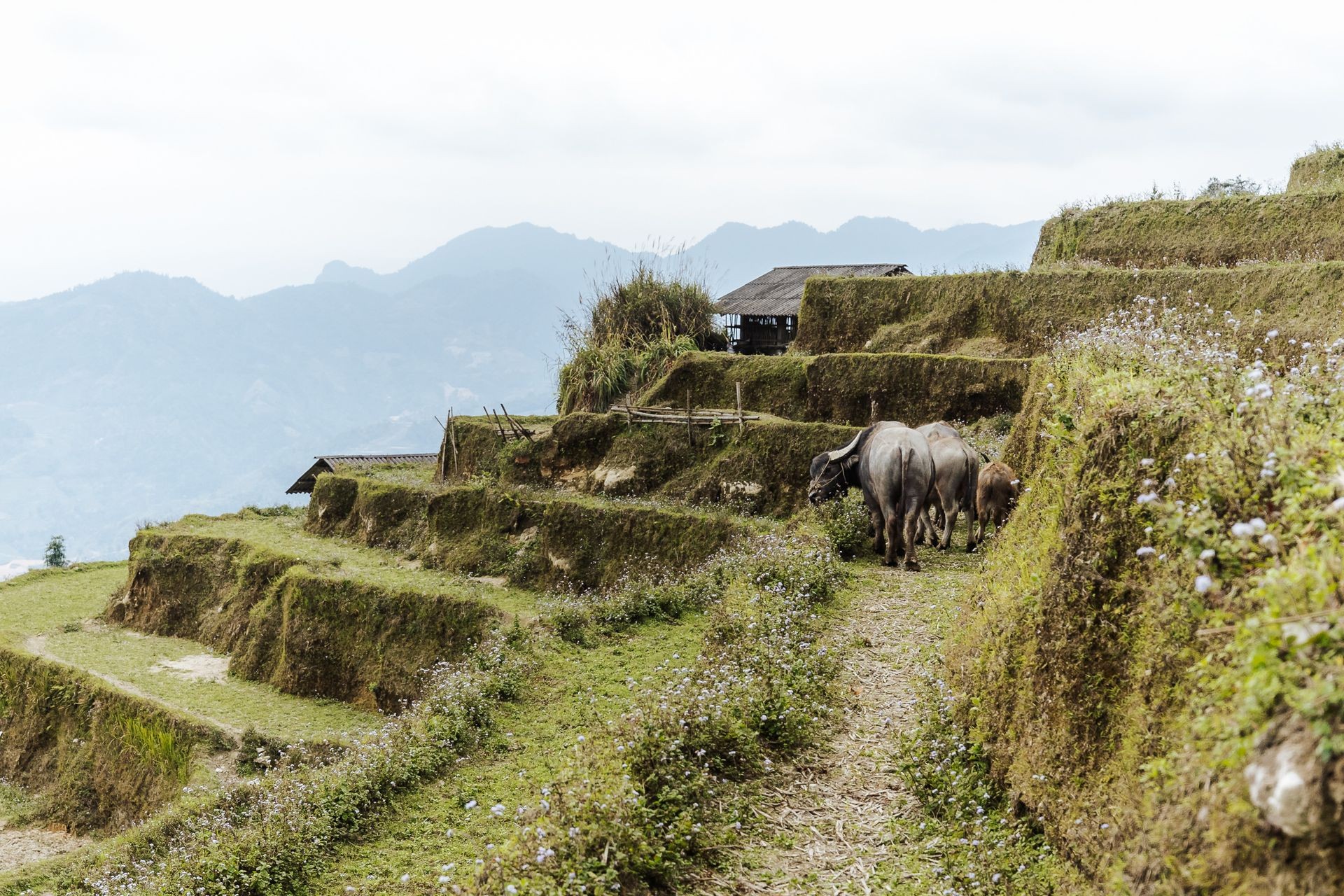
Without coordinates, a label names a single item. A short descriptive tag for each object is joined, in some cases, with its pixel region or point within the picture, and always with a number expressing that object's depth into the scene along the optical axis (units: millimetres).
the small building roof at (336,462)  39941
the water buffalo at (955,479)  15289
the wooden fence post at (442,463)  32125
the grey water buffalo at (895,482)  14273
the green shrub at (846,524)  15555
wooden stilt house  40188
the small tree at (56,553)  54219
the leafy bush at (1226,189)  26047
